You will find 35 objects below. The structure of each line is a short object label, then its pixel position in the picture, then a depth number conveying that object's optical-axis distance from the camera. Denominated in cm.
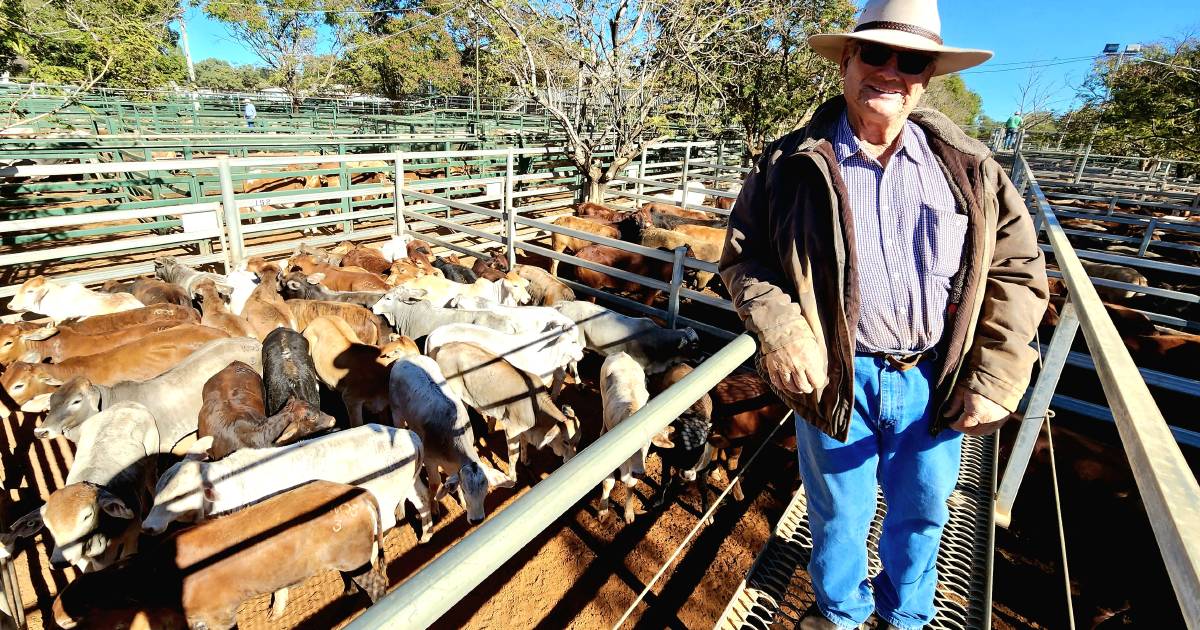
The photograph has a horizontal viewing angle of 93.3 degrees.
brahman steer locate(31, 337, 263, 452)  403
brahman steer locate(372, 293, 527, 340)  586
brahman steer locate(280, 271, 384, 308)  643
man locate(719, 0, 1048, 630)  169
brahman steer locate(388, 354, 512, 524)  383
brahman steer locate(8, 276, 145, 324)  571
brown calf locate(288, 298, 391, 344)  588
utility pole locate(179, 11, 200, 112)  3478
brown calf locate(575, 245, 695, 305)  752
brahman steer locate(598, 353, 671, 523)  416
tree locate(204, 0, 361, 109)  2592
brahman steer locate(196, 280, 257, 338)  549
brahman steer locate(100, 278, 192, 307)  613
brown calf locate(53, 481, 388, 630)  271
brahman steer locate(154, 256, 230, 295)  641
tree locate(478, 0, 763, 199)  1043
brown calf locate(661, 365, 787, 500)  447
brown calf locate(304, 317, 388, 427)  492
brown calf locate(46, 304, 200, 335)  525
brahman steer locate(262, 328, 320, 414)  448
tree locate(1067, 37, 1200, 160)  1531
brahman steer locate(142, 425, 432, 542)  333
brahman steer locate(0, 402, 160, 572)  310
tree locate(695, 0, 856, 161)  1409
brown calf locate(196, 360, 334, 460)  386
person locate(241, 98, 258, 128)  1900
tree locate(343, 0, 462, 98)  3017
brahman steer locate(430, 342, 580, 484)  459
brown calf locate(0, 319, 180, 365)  486
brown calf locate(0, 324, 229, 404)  434
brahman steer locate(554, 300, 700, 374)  564
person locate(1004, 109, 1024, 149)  3268
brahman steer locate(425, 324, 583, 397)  542
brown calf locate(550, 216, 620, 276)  865
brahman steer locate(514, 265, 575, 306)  702
